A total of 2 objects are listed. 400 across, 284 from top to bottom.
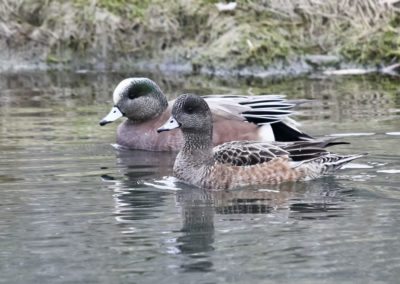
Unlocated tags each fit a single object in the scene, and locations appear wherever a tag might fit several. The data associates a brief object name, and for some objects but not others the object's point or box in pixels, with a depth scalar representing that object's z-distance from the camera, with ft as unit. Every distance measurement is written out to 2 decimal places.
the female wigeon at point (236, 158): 58.23
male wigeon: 73.00
